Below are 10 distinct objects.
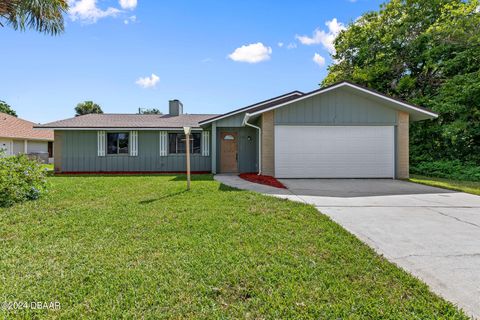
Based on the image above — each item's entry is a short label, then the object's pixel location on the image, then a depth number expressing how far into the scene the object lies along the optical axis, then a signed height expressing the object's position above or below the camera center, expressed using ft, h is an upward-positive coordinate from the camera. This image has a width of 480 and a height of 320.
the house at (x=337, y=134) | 34.40 +2.88
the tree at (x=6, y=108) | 116.88 +23.14
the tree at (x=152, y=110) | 168.03 +30.82
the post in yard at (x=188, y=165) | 25.03 -0.99
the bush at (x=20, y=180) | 18.31 -1.90
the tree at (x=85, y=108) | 121.70 +23.35
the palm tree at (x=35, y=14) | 23.40 +13.83
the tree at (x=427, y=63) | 41.75 +18.99
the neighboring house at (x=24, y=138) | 62.00 +4.66
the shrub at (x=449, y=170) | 36.73 -2.51
